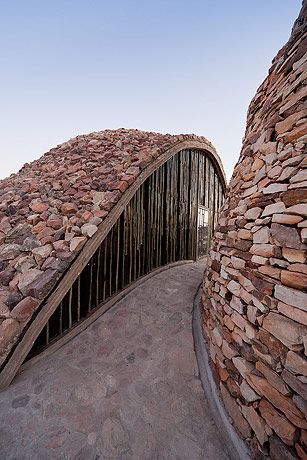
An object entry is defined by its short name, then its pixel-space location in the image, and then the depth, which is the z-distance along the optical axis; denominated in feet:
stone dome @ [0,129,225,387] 10.23
